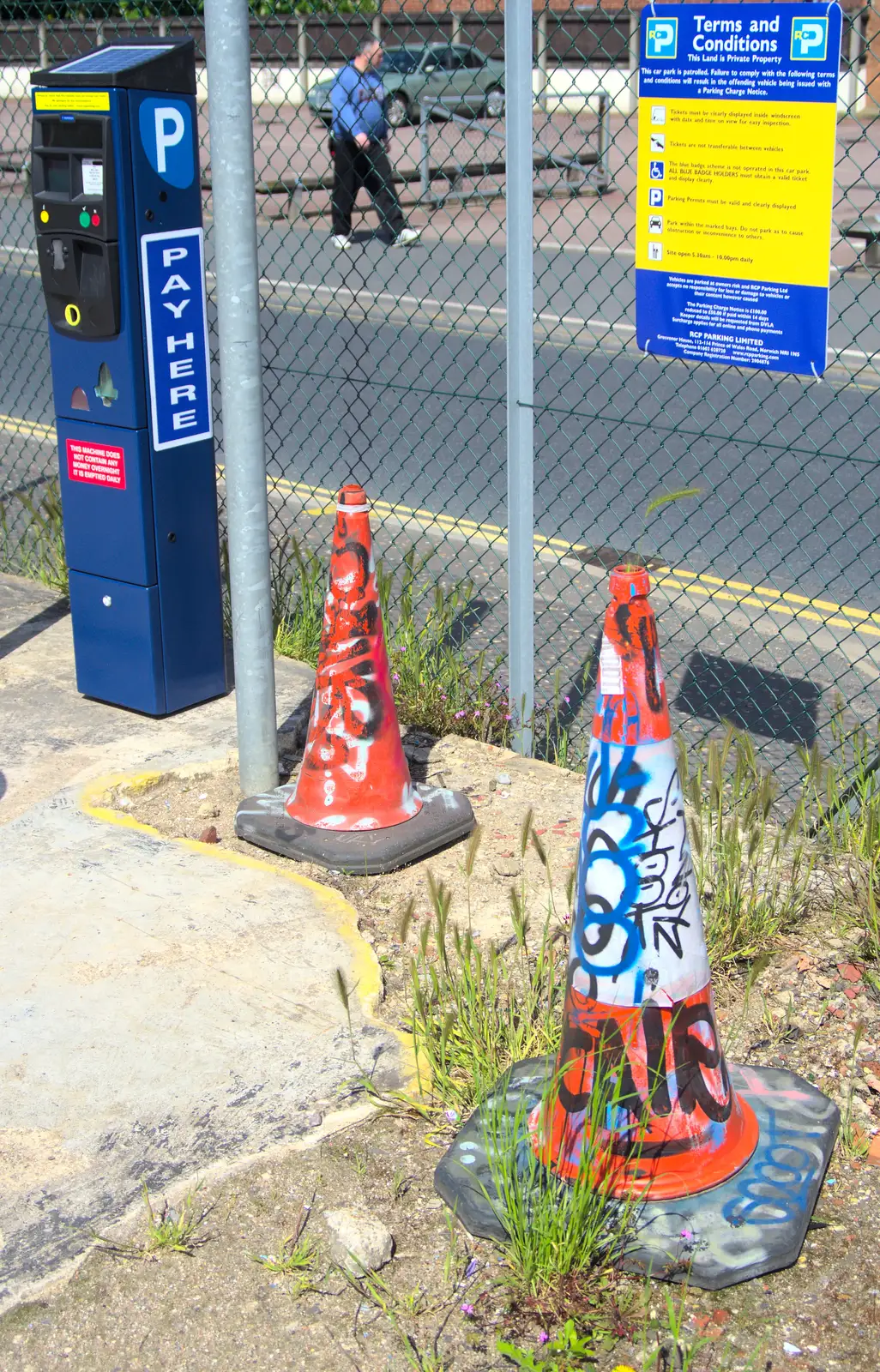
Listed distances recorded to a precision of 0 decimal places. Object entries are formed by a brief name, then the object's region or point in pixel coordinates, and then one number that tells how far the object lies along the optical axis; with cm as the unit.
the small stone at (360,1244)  267
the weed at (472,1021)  310
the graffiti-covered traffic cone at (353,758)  410
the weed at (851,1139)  300
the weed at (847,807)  372
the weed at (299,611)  545
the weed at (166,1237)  273
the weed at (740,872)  355
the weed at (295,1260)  267
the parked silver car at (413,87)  2064
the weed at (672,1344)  233
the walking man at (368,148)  1285
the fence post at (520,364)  414
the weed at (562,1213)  255
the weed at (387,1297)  261
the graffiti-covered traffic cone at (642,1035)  273
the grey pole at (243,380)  401
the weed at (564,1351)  243
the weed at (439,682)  494
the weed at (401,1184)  289
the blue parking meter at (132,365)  450
